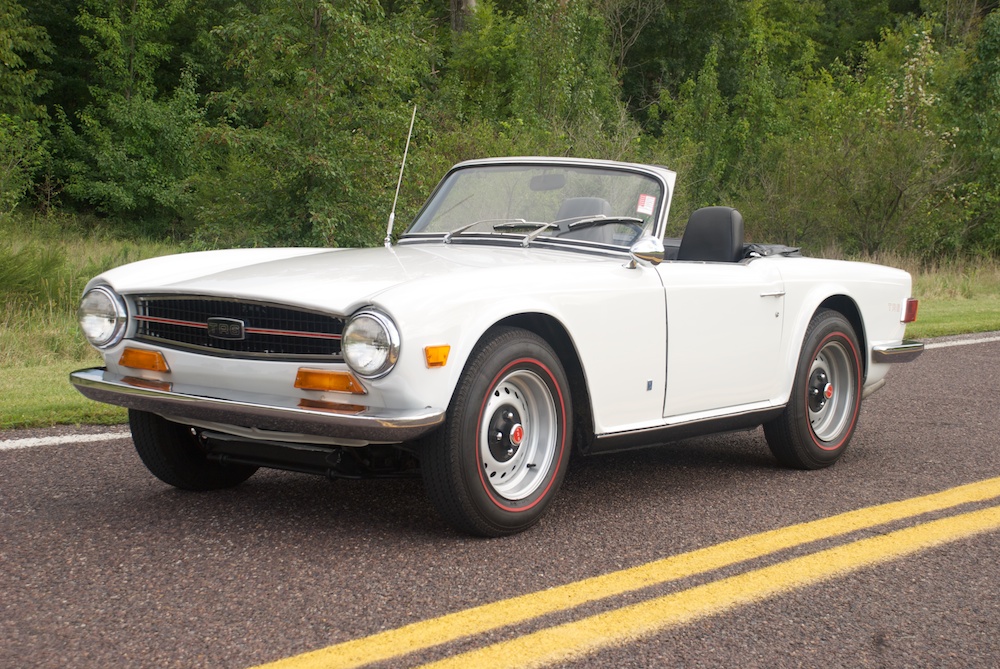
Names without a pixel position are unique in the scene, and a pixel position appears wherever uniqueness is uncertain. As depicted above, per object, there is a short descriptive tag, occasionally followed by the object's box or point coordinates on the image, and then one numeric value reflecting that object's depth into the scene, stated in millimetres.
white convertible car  3764
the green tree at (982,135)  23438
